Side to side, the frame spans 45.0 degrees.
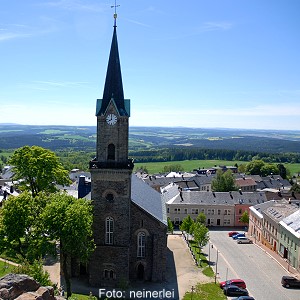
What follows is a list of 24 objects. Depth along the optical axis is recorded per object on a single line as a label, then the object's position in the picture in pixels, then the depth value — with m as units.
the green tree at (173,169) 185.07
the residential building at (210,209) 87.25
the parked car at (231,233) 77.98
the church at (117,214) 42.72
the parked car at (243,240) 71.31
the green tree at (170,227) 68.22
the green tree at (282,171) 163.38
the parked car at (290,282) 47.94
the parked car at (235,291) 44.00
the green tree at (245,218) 84.54
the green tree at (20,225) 38.49
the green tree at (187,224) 68.44
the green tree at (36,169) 54.78
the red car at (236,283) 45.81
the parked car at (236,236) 74.54
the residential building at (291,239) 55.09
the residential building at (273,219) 64.56
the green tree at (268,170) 164.19
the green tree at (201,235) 59.44
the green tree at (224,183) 115.94
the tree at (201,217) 81.52
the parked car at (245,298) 40.96
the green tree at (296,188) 109.94
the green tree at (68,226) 37.78
